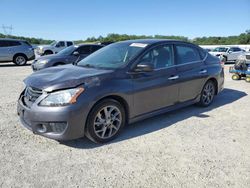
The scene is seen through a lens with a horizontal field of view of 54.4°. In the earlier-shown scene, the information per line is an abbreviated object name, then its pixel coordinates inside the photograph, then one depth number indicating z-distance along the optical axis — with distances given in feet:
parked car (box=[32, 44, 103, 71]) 32.42
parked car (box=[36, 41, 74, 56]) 73.05
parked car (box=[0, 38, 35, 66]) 50.24
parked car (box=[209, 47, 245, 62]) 65.67
